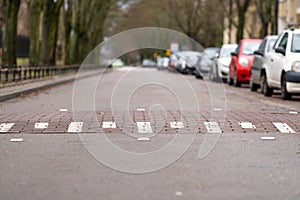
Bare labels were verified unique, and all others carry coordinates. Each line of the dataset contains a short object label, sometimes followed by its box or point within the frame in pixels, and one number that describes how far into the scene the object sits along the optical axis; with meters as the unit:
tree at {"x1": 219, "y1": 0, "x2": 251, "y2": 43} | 49.00
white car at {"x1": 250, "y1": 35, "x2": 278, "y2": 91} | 22.06
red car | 27.72
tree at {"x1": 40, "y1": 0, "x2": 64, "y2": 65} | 35.47
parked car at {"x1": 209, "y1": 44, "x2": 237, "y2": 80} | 32.34
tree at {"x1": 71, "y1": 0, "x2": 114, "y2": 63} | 54.81
